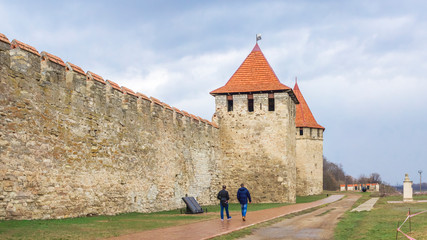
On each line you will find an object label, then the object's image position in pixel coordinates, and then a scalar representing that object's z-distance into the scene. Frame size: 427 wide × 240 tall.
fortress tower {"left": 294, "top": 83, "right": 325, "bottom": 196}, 43.41
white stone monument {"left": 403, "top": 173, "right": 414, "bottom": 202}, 26.52
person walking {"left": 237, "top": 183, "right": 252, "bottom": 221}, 14.63
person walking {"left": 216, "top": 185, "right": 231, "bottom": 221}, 14.62
